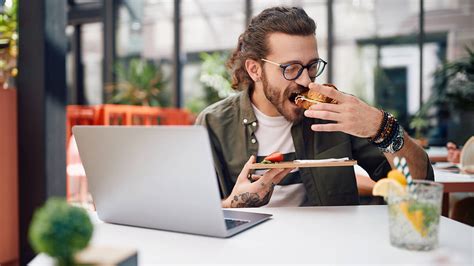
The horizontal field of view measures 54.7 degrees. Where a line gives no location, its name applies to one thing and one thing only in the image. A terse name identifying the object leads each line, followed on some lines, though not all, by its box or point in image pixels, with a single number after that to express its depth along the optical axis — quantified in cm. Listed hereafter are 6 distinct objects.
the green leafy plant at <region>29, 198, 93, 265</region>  56
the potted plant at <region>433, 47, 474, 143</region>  477
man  168
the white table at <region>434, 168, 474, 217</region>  183
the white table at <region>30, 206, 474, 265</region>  86
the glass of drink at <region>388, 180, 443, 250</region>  87
